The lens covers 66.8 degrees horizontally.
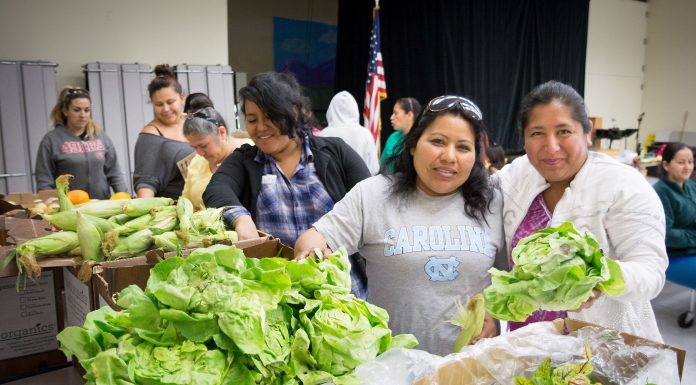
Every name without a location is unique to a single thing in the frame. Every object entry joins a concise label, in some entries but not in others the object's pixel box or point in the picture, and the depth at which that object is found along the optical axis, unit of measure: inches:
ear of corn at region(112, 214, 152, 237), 54.9
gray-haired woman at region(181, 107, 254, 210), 86.7
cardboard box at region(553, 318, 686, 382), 40.6
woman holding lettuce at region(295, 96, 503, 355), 56.0
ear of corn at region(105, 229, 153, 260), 51.6
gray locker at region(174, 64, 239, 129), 185.9
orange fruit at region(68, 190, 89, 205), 94.6
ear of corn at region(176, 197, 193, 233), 55.3
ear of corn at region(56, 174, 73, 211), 59.8
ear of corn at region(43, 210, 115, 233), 54.7
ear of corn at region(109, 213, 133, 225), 57.7
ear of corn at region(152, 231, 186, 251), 52.2
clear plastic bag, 37.9
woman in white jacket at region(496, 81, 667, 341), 51.3
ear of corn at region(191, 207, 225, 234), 56.5
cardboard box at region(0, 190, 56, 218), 88.7
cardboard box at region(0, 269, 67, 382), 59.0
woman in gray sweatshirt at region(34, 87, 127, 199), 132.0
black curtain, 320.5
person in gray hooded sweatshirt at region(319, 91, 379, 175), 167.2
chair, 133.3
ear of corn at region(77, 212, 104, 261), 52.0
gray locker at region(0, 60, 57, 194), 160.7
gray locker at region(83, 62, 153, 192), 173.9
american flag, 251.9
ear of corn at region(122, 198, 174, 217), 58.9
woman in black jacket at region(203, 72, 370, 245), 68.1
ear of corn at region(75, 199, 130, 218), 57.9
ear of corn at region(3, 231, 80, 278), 49.8
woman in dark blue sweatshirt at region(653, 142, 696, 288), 135.0
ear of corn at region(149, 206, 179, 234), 55.6
